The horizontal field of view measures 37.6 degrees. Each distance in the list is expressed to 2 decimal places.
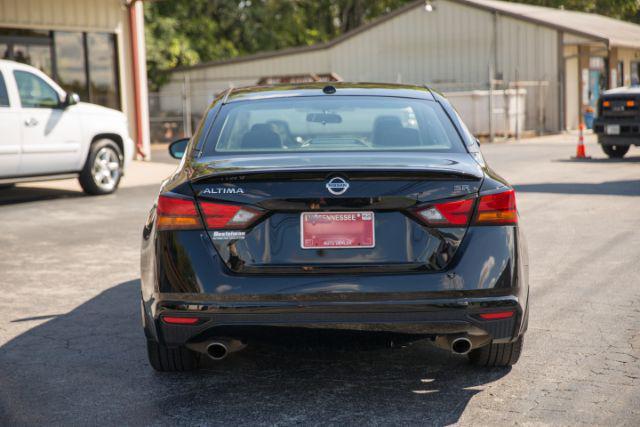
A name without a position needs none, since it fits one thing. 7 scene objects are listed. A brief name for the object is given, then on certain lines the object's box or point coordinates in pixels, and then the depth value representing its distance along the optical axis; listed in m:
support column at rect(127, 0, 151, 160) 21.16
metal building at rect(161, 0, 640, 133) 31.36
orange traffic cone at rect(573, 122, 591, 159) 19.76
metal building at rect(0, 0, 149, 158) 19.33
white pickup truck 12.66
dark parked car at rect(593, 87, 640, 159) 18.58
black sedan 3.95
